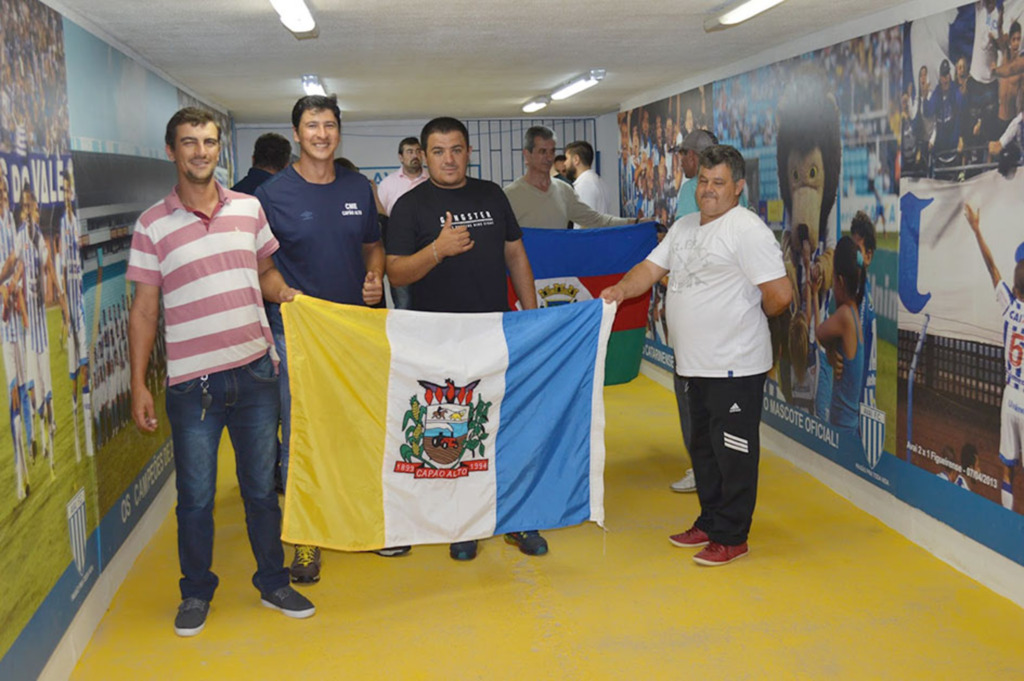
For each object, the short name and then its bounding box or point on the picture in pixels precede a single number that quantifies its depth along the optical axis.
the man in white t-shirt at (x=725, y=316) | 4.25
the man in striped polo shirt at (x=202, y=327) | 3.64
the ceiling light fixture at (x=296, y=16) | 4.29
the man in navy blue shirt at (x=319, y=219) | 4.09
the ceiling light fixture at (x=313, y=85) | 7.26
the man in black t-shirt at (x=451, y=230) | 4.32
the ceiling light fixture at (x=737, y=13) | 4.63
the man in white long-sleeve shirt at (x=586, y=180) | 8.55
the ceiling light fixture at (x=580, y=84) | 7.56
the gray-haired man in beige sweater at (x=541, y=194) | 6.06
